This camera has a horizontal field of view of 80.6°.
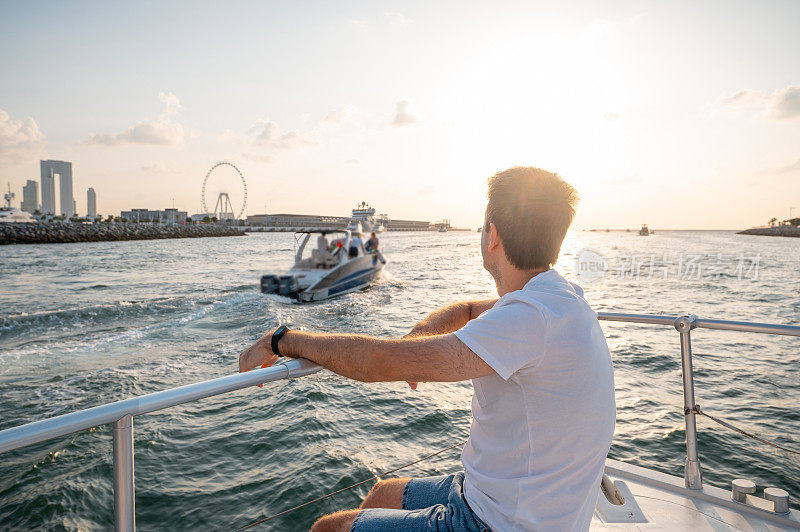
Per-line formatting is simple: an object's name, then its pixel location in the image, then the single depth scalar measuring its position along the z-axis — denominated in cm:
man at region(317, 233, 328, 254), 1920
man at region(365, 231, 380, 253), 2313
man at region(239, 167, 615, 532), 128
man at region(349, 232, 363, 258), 1994
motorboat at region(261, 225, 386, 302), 1639
